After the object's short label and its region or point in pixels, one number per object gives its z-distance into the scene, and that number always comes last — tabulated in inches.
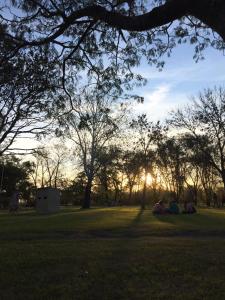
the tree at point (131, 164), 1109.6
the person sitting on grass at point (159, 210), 643.0
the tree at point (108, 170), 1087.2
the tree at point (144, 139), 994.1
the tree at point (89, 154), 1070.5
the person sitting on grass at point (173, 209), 642.7
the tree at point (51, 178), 1795.3
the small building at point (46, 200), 826.0
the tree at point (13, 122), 544.2
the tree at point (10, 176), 1544.1
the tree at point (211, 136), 883.1
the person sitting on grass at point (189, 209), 658.5
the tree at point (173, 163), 1158.4
